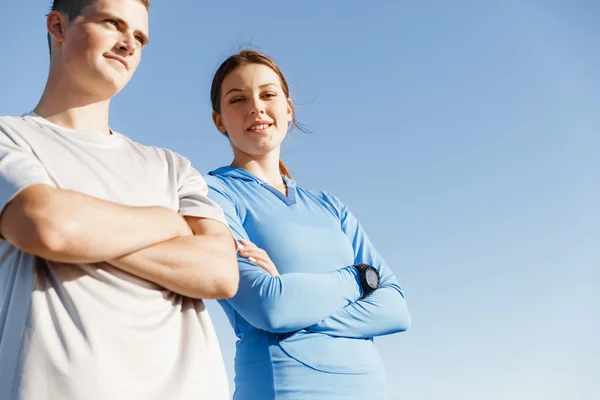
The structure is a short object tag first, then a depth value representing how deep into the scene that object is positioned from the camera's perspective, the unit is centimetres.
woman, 301
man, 195
